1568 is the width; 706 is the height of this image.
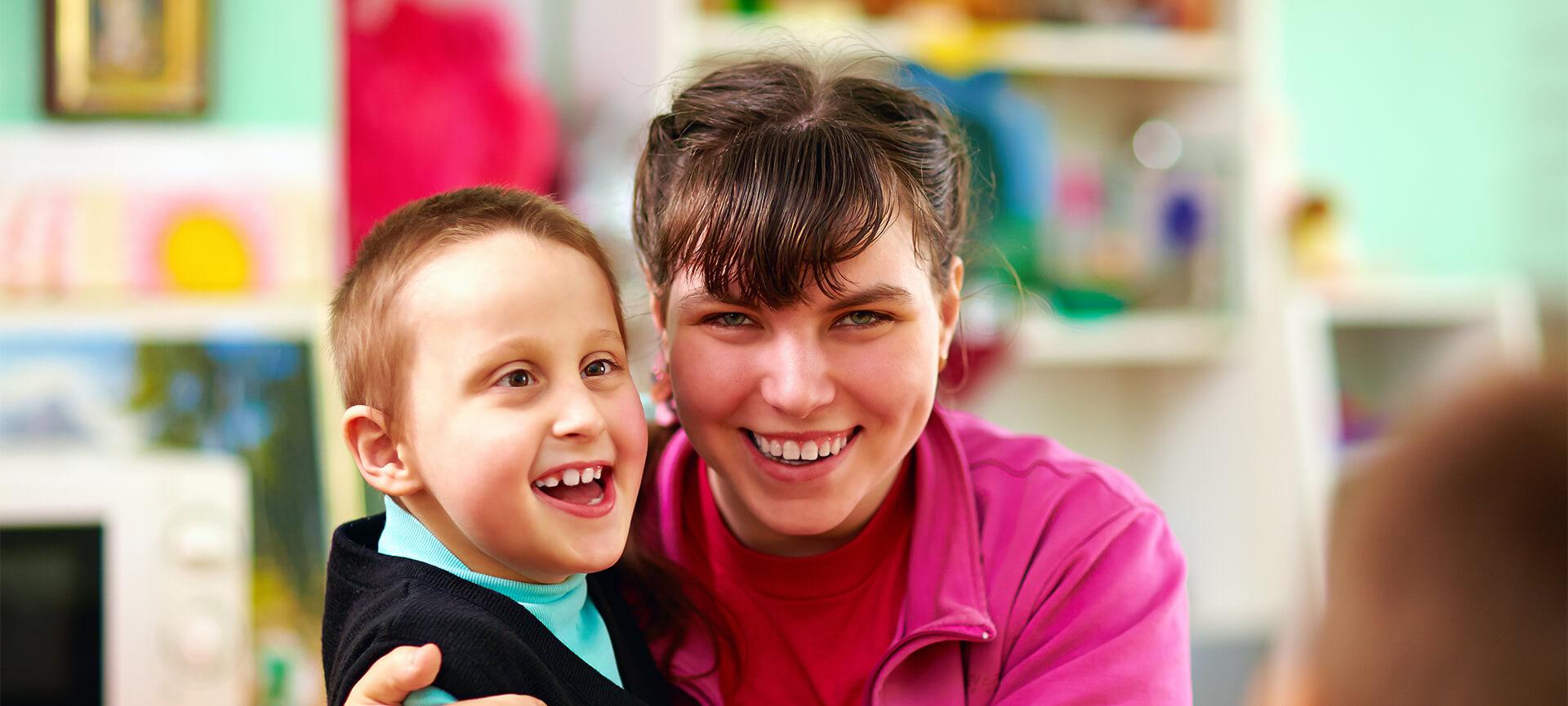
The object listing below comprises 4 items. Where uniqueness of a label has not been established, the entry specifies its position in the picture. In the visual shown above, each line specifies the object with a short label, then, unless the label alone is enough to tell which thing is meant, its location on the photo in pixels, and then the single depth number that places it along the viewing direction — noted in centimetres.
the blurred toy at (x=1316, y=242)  252
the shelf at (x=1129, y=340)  244
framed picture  195
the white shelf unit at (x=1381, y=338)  249
